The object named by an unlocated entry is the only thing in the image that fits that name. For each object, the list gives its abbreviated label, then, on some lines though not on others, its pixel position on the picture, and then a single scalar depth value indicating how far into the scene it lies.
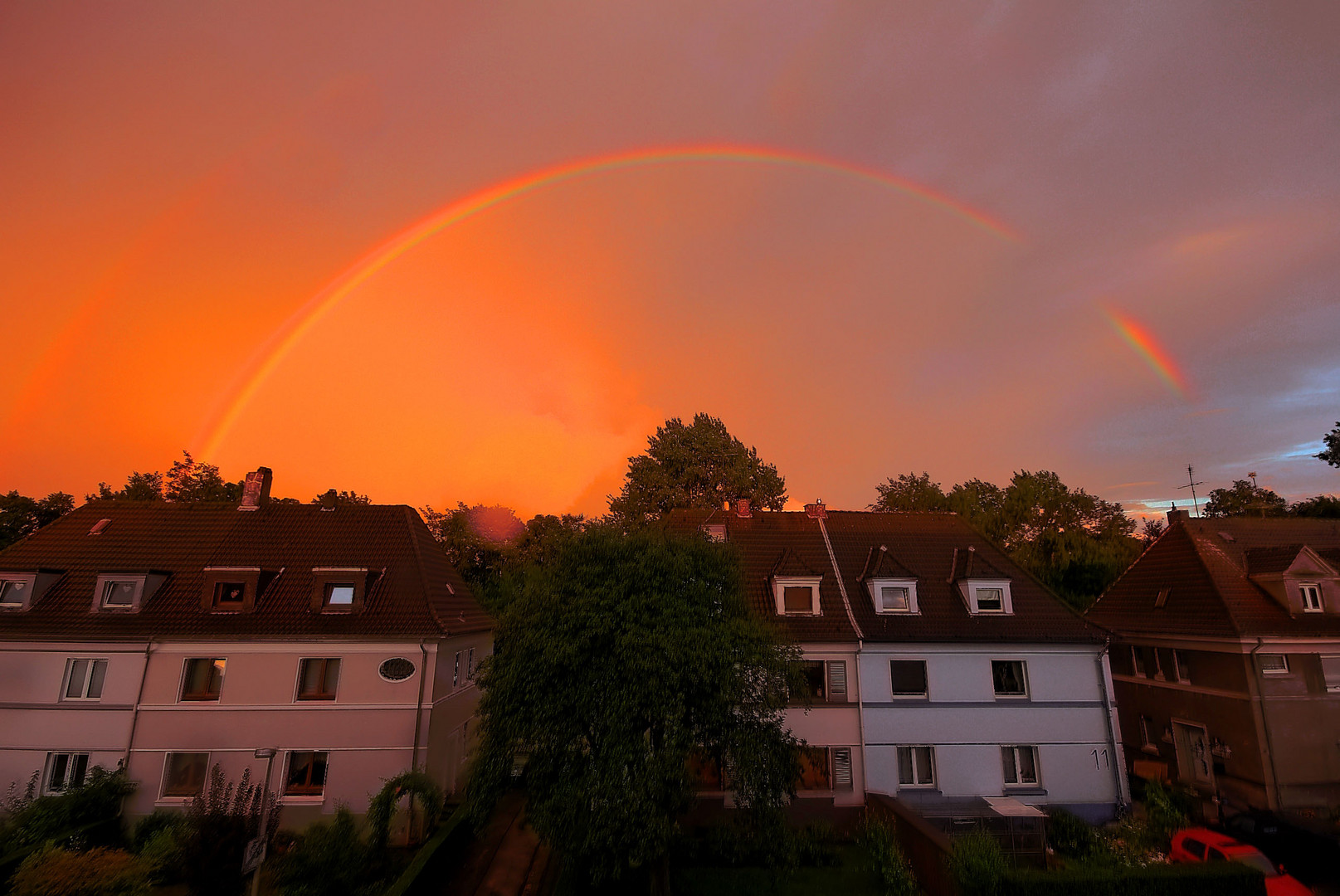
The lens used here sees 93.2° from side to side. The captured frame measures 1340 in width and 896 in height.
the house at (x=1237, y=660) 22.92
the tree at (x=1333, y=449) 32.72
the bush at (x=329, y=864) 17.05
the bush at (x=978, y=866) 14.66
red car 15.76
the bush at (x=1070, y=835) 20.39
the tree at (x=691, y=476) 50.41
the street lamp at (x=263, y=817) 14.05
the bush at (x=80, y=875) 14.61
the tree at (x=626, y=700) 14.06
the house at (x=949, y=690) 23.31
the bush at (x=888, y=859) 17.36
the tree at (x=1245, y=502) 45.81
